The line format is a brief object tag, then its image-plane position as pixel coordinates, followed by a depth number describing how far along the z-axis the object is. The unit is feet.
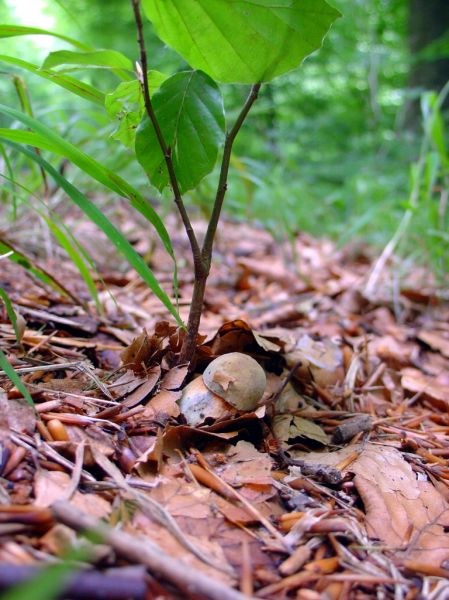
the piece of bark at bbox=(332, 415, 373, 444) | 0.74
